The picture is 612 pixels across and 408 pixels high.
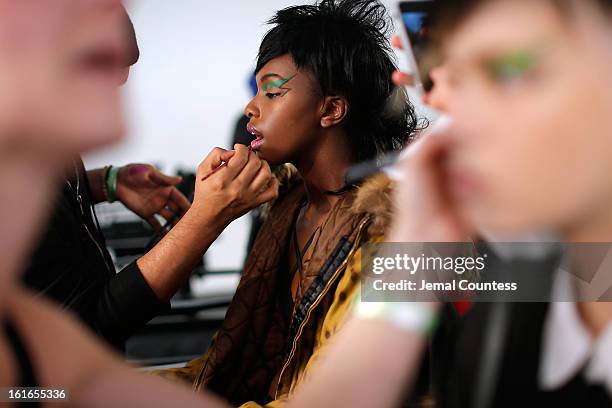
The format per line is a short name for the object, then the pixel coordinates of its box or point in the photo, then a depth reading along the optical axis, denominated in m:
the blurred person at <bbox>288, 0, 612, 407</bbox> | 0.50
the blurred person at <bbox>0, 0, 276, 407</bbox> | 0.43
